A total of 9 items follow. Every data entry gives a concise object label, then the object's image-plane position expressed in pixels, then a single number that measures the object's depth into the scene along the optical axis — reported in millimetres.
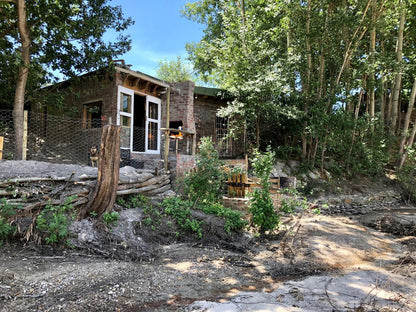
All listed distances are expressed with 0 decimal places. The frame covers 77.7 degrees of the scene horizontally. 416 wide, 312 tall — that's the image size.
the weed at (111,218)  4305
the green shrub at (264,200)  5262
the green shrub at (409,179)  10031
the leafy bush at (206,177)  5520
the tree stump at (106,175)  4359
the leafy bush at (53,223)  3611
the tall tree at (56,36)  6918
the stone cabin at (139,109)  8617
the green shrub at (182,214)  4938
